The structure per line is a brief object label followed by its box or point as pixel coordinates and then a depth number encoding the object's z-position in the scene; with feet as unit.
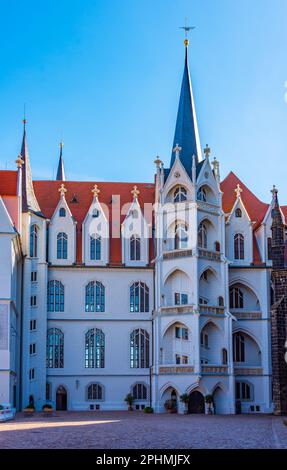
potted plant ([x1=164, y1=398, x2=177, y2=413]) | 190.39
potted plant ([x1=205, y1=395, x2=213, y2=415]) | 186.70
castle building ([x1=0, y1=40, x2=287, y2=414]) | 192.85
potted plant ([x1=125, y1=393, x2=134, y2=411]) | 199.11
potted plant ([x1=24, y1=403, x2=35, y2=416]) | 171.27
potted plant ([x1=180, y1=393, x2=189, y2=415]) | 186.29
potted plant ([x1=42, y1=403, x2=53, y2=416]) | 171.73
